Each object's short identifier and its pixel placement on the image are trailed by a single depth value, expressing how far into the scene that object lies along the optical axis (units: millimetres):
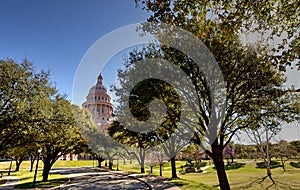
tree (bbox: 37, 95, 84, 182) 16156
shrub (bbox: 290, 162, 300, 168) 41588
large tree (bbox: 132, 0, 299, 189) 5324
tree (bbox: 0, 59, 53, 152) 14750
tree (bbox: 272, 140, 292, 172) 39450
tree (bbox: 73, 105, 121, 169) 39031
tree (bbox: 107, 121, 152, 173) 28272
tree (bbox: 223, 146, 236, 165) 59666
